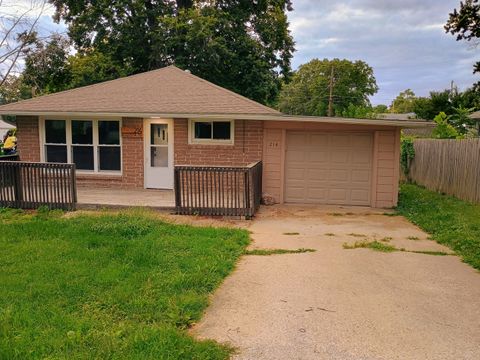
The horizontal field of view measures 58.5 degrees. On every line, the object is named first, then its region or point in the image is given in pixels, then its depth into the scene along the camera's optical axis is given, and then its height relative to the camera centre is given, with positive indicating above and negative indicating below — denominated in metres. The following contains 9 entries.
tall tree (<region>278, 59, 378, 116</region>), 59.44 +6.75
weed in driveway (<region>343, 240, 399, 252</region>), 7.09 -1.91
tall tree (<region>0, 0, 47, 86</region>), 15.43 +3.05
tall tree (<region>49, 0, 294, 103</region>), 20.95 +4.85
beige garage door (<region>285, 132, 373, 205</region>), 11.55 -0.96
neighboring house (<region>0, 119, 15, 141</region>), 38.08 +0.14
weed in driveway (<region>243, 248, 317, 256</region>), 6.73 -1.90
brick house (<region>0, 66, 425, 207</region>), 11.39 -0.29
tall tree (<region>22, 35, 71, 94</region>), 17.30 +2.78
